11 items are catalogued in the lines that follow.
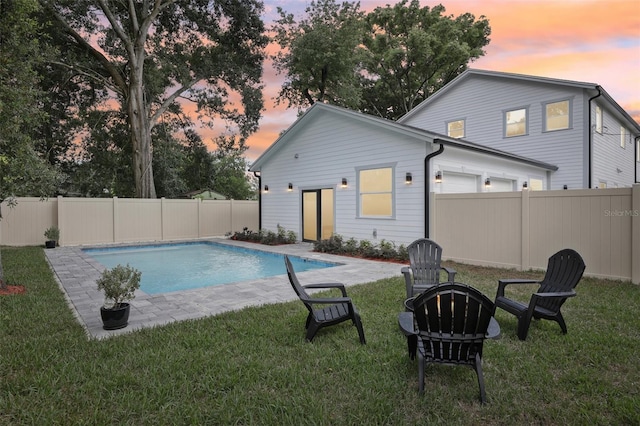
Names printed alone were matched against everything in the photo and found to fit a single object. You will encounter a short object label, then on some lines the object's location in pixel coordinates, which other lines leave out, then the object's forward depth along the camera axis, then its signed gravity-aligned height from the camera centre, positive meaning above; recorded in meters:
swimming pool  8.33 -1.66
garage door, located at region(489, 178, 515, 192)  11.15 +0.76
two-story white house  9.62 +1.76
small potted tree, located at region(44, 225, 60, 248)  11.84 -0.95
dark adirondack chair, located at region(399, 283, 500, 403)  2.67 -0.95
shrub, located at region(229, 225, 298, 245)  13.35 -1.12
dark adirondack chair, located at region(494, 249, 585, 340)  3.74 -0.99
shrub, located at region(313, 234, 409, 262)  9.36 -1.19
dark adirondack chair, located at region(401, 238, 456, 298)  5.34 -0.85
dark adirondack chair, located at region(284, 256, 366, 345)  3.67 -1.19
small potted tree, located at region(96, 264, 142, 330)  4.04 -1.01
